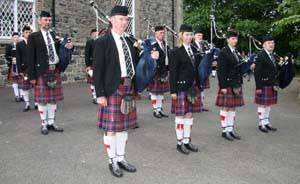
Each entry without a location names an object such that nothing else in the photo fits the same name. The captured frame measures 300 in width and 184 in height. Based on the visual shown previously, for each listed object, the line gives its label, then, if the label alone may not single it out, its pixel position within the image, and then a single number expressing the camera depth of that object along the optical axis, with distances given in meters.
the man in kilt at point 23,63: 8.23
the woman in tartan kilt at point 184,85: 5.17
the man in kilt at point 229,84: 6.00
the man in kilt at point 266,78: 6.68
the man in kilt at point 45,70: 5.98
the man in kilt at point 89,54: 8.99
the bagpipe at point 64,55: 6.19
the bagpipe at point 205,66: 5.34
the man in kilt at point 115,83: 4.14
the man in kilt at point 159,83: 7.89
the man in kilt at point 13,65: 9.45
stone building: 11.83
